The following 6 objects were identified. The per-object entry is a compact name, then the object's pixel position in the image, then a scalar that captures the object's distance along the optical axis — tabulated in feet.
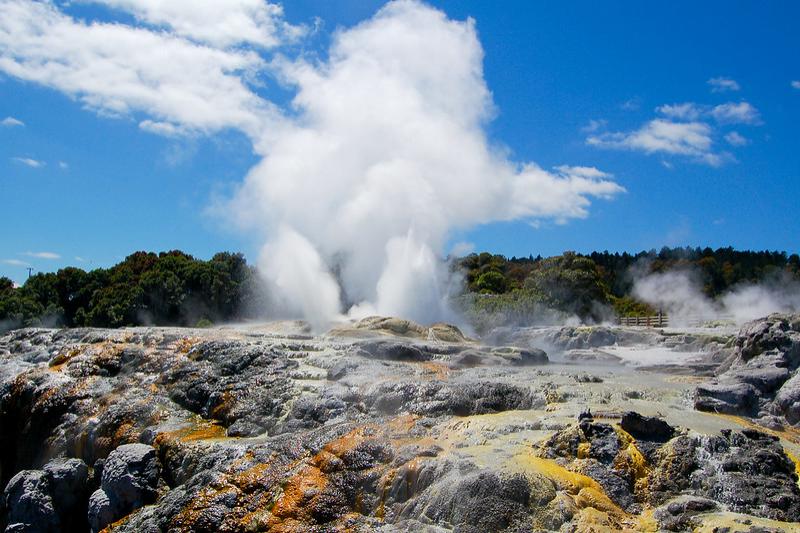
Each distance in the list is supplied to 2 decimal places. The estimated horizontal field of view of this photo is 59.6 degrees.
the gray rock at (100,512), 31.55
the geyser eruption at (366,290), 92.73
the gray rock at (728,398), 34.30
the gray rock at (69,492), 34.94
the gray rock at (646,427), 27.91
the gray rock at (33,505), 34.14
